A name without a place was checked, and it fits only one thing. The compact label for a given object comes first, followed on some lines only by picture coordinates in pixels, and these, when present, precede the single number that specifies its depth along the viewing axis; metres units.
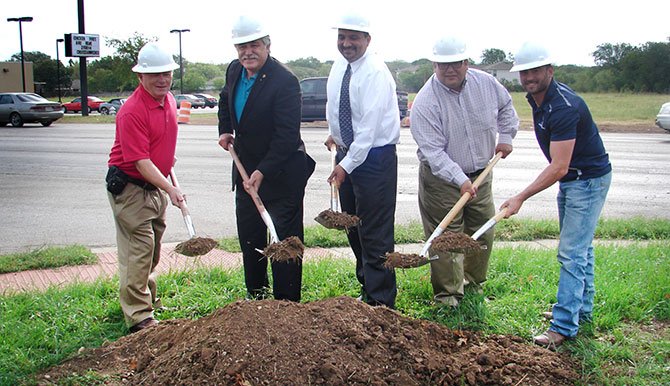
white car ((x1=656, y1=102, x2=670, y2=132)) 18.50
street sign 28.78
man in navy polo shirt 4.01
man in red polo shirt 4.33
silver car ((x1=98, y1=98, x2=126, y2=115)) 42.47
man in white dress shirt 4.50
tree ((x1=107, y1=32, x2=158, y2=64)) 48.03
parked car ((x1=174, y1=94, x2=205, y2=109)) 53.12
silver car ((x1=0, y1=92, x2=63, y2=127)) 25.75
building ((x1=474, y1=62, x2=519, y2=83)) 68.68
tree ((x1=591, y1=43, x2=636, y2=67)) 57.25
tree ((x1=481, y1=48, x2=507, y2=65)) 74.19
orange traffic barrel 26.00
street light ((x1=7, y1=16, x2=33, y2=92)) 45.80
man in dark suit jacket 4.50
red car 45.66
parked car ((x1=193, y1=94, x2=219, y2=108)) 55.44
